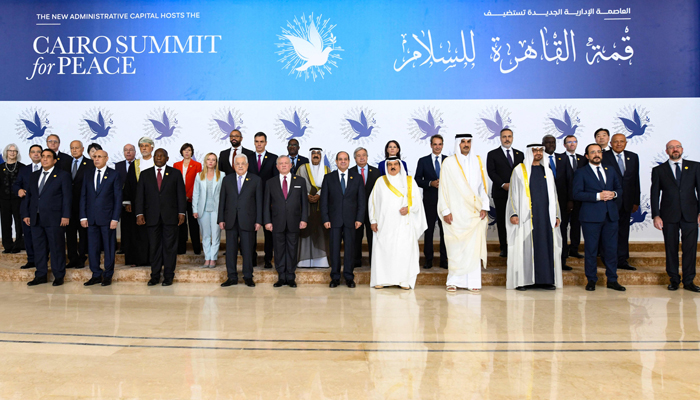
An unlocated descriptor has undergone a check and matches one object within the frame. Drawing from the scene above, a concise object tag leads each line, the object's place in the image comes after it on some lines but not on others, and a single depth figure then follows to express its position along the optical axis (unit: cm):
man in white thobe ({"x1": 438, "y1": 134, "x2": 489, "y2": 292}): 497
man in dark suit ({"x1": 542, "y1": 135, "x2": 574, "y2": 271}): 553
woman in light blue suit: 548
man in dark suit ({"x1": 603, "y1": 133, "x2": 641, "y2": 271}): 536
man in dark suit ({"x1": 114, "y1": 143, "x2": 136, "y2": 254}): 568
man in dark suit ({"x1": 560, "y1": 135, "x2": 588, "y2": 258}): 557
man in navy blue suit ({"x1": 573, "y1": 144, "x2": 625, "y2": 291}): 483
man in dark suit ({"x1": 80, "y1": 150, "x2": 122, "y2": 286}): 507
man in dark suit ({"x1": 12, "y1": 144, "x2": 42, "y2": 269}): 557
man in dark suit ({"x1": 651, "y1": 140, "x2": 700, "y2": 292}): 479
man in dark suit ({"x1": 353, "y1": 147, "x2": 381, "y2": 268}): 546
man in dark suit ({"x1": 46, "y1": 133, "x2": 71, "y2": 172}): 571
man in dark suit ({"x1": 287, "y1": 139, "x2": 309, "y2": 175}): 568
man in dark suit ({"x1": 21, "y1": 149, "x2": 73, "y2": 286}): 511
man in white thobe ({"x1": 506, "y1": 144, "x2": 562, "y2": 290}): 491
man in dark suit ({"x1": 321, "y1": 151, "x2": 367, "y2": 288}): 507
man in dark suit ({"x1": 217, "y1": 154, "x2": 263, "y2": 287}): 506
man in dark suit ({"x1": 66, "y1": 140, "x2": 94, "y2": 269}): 561
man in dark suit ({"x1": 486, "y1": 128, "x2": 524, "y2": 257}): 570
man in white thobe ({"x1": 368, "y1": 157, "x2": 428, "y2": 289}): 501
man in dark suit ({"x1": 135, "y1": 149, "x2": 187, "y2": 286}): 513
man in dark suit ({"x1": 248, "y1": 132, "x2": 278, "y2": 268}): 564
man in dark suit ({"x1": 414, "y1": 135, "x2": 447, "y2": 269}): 554
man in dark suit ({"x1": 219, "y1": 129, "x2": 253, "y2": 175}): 581
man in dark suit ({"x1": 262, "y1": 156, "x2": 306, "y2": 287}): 504
